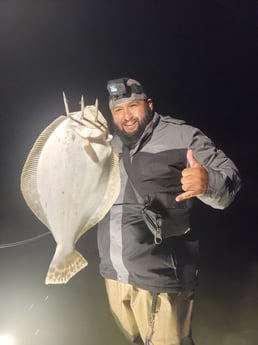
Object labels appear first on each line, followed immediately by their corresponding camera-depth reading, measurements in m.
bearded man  1.29
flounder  1.21
